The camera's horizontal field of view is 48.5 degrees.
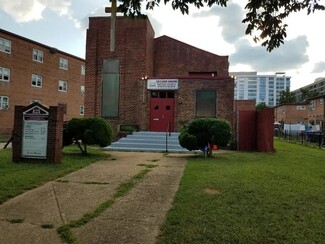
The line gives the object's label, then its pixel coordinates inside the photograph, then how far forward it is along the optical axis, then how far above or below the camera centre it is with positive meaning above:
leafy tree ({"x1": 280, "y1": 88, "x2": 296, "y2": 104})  96.56 +10.35
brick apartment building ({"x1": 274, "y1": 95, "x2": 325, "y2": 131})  51.26 +4.06
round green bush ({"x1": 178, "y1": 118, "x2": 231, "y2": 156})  14.29 -0.07
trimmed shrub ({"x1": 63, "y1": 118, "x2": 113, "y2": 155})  13.80 -0.10
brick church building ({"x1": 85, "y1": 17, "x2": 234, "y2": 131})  22.12 +2.85
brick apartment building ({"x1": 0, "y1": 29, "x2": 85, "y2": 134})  36.91 +5.97
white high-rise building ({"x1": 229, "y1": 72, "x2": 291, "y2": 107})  128.12 +17.26
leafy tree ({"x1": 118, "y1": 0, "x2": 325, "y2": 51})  5.14 +1.79
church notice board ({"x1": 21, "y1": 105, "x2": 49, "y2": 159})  11.46 -0.22
